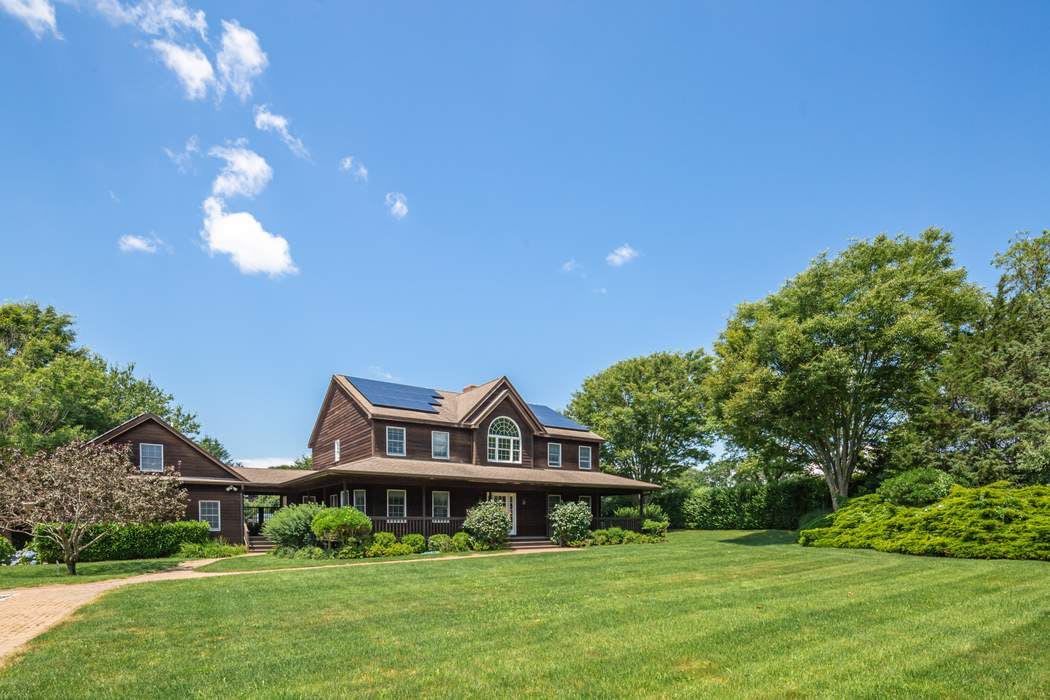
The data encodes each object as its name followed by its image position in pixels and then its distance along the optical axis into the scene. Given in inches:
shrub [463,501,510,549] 935.7
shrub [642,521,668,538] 1123.9
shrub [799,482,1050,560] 670.5
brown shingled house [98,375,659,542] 1000.9
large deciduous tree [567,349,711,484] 1680.6
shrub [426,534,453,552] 902.6
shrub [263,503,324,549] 859.4
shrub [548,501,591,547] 1008.2
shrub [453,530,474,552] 907.4
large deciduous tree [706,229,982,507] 967.6
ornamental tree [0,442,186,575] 677.9
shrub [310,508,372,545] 813.9
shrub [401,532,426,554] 886.6
